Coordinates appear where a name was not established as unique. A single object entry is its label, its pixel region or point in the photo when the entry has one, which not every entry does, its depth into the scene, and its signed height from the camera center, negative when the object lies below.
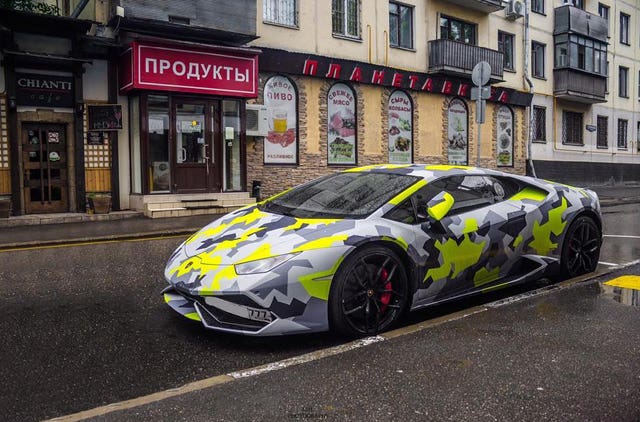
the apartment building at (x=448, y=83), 18.45 +3.54
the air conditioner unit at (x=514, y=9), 25.16 +7.01
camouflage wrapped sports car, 4.08 -0.55
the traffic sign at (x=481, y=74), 13.48 +2.32
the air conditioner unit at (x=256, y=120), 16.94 +1.69
